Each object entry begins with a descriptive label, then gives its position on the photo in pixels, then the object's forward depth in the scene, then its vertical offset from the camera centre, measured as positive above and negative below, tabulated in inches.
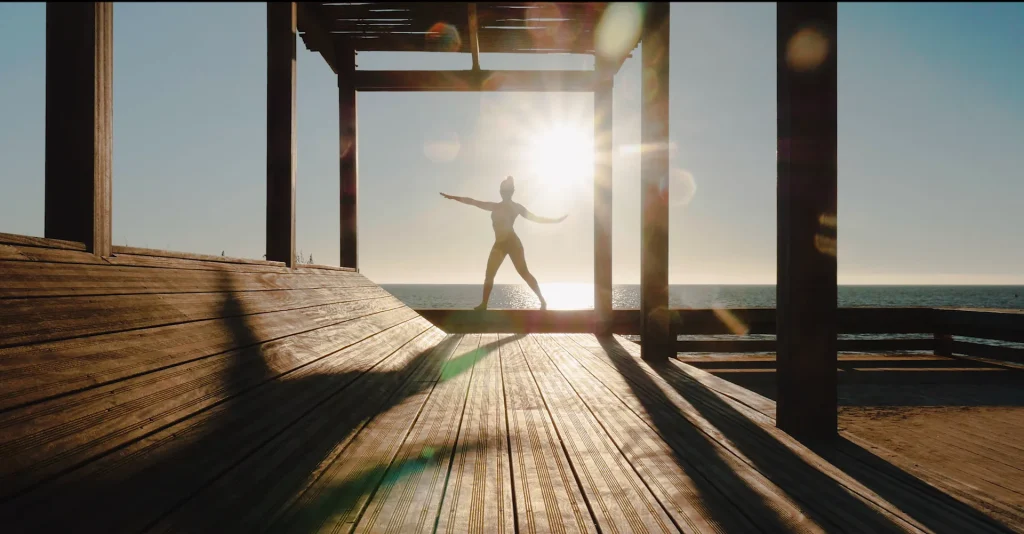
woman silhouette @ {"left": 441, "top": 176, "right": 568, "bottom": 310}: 262.7 +20.0
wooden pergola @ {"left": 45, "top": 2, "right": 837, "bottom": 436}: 71.9 +30.1
